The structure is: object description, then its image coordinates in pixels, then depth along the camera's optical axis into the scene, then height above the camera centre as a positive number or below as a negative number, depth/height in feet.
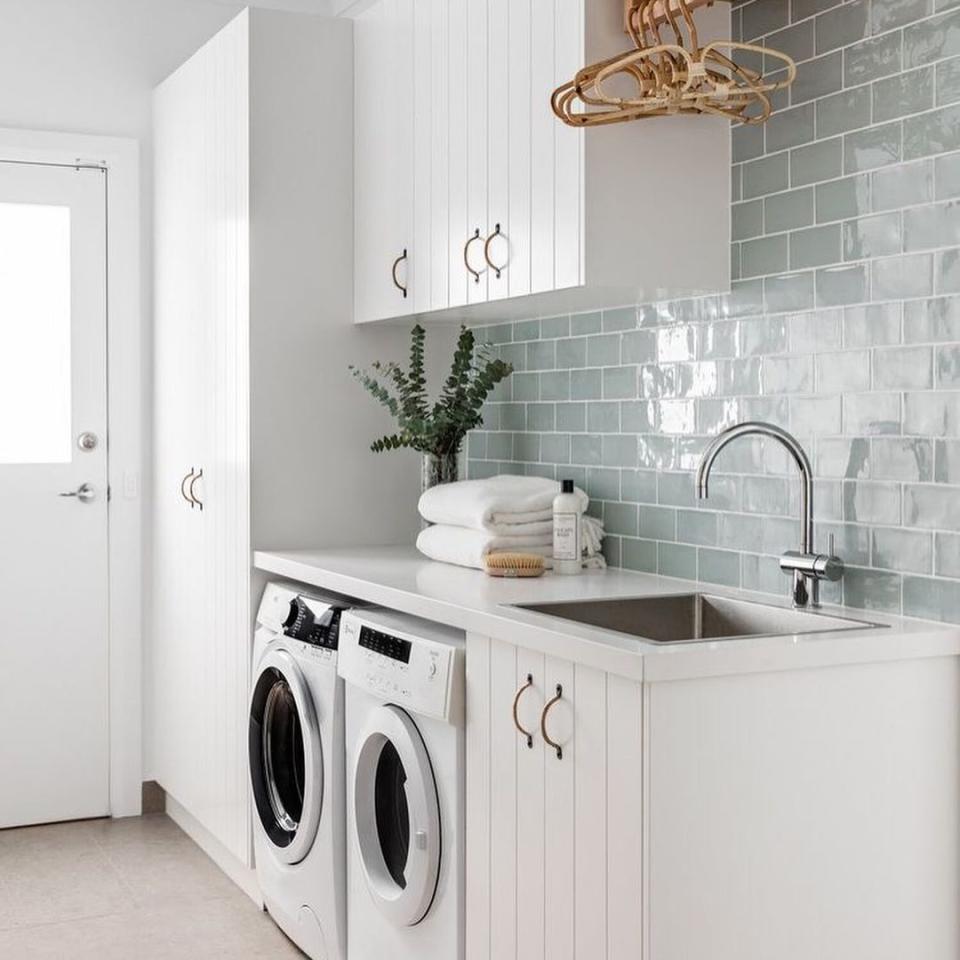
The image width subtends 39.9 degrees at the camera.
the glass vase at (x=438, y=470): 11.29 -0.33
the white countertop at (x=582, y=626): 6.23 -1.04
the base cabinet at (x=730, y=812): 6.19 -1.89
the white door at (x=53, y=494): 13.47 -0.64
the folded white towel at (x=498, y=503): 9.75 -0.53
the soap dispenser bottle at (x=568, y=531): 9.52 -0.71
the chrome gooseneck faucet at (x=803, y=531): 7.64 -0.58
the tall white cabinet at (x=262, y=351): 11.27 +0.71
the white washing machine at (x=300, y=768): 9.61 -2.61
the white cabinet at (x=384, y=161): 10.52 +2.24
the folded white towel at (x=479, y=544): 9.63 -0.83
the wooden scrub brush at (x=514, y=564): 9.17 -0.92
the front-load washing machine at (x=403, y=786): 7.93 -2.29
